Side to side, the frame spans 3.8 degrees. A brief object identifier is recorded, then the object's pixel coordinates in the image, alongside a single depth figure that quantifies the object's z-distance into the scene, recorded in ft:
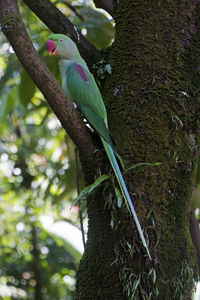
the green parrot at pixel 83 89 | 22.09
